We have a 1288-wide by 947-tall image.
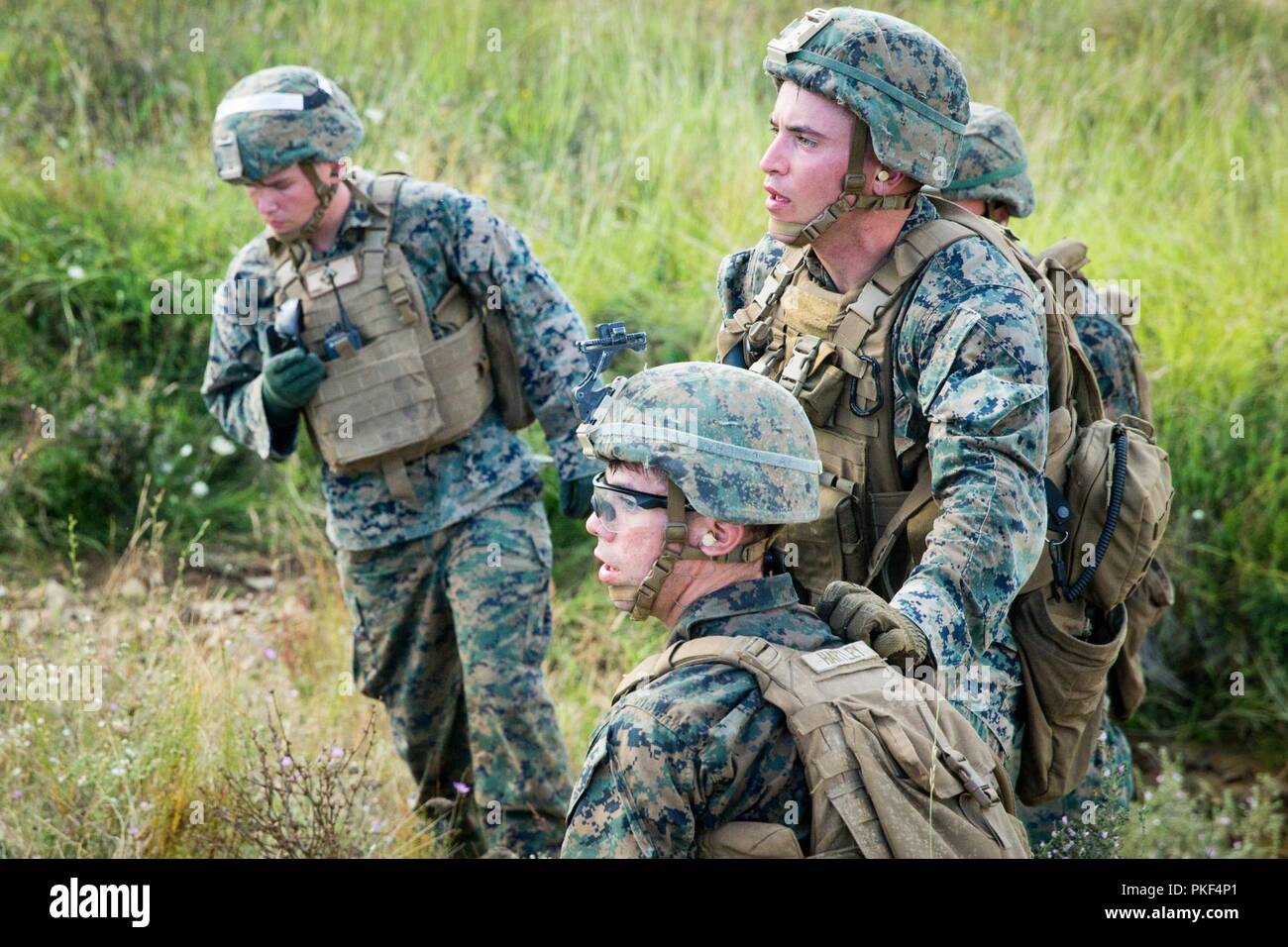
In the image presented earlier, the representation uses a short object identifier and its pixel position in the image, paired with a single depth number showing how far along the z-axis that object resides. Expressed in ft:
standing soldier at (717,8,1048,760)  22.33
